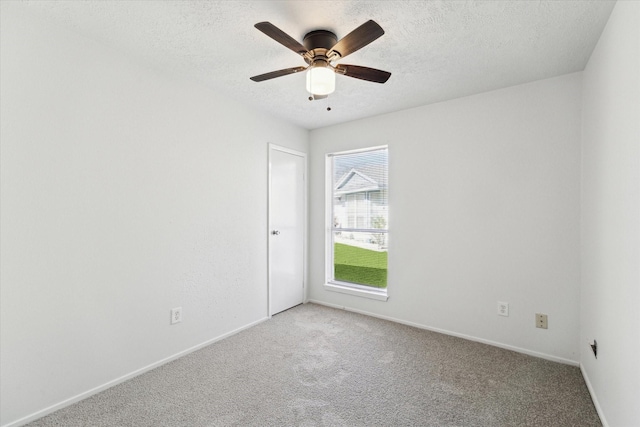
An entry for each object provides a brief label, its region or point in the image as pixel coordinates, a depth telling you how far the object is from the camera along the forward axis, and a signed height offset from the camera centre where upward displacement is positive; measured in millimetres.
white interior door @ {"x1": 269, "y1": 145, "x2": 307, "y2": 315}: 3562 -205
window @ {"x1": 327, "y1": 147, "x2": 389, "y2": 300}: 3637 -120
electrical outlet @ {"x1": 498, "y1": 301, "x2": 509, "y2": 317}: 2721 -889
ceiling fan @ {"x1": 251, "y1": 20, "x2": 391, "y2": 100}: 1723 +953
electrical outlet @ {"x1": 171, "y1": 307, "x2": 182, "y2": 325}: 2533 -898
